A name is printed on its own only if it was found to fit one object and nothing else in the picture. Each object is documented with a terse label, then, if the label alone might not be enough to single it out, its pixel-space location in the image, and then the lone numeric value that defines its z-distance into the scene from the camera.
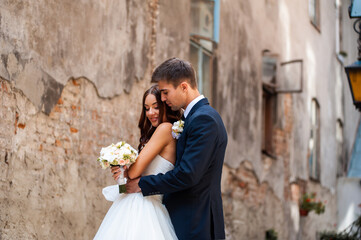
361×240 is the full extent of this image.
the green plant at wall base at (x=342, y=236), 10.61
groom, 3.67
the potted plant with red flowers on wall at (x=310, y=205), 14.17
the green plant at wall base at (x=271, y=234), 12.26
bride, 3.80
